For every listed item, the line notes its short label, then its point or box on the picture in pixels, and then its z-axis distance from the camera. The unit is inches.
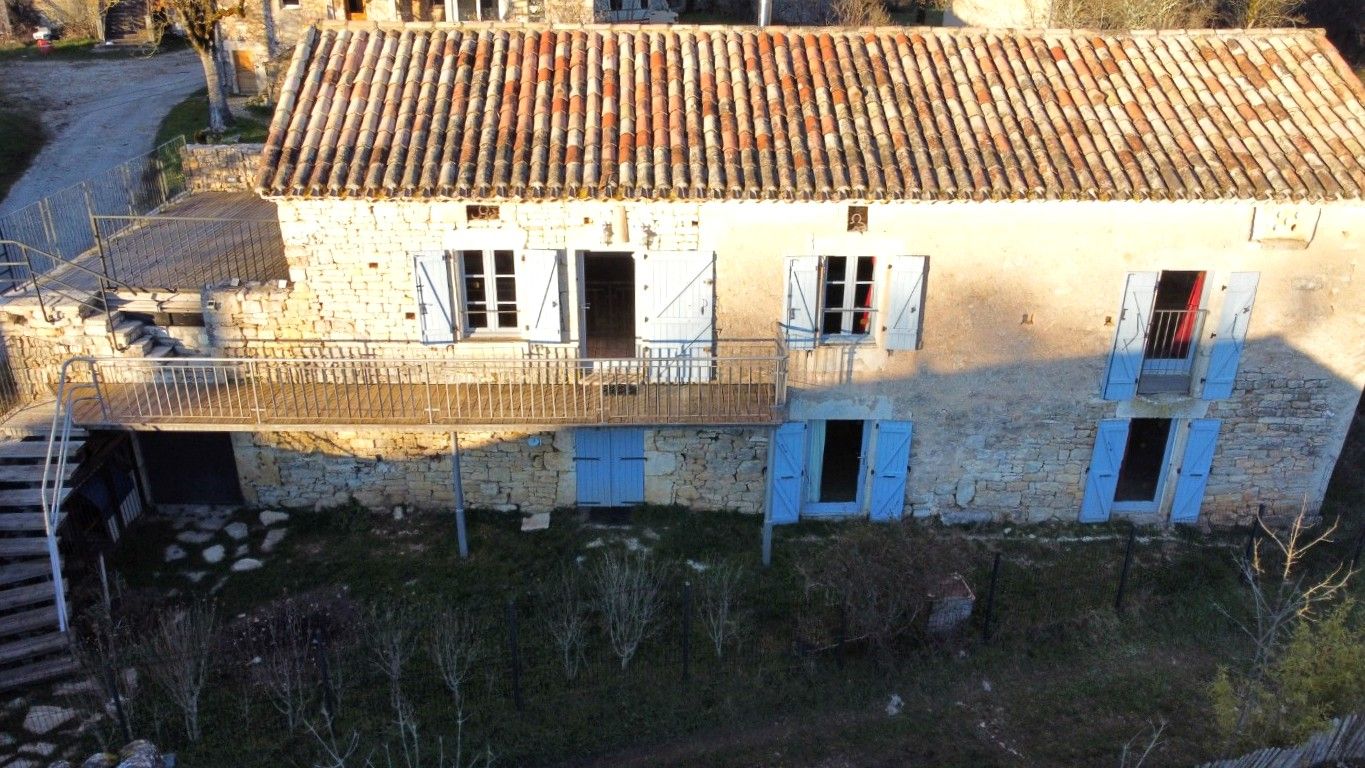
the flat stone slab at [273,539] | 501.7
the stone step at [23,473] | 440.5
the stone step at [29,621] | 409.1
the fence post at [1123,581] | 456.2
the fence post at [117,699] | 370.3
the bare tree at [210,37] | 888.9
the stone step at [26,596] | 414.6
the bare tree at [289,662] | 387.9
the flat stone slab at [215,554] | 490.4
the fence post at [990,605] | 439.2
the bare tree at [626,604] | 421.4
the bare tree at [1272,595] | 363.3
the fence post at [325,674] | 380.2
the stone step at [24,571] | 420.8
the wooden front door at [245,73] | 1120.2
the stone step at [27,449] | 450.6
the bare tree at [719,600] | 429.4
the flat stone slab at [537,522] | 520.1
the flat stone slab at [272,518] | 521.0
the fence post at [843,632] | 422.0
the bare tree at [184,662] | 378.3
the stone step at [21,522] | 430.0
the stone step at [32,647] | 403.2
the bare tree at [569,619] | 415.2
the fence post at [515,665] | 385.4
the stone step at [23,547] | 425.1
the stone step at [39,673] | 399.5
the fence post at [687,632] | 401.1
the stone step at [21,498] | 434.3
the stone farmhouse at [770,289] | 462.6
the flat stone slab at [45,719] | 383.9
